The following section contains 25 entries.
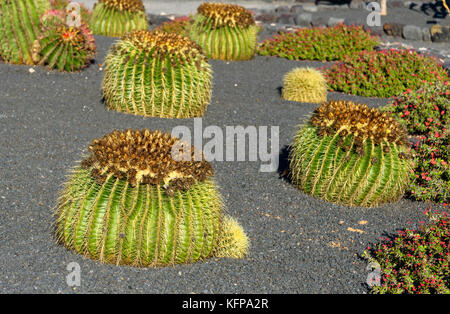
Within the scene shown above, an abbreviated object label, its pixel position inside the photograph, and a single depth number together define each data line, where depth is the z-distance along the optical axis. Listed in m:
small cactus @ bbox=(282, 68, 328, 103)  9.83
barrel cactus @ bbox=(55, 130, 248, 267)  4.30
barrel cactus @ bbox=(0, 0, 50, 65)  10.20
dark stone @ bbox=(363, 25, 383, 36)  16.78
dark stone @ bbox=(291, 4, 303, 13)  20.61
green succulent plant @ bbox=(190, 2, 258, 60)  12.08
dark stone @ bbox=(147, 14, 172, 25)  17.55
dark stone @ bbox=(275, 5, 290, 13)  20.61
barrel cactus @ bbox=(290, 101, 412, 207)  5.87
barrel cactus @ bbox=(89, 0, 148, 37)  13.62
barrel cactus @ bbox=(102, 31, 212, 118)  8.06
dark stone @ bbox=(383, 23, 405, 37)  16.89
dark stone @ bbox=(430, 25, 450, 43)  16.12
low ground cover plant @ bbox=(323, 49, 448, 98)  10.73
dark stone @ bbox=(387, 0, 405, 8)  21.50
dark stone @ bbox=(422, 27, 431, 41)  16.36
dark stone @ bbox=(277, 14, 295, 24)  18.48
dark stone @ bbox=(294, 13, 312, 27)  18.05
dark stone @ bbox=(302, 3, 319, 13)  20.98
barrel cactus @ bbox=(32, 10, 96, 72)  10.27
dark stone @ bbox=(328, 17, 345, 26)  17.64
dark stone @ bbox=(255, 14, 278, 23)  18.31
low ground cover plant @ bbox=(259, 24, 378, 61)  13.47
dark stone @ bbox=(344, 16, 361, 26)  17.17
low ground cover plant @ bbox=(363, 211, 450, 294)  4.39
